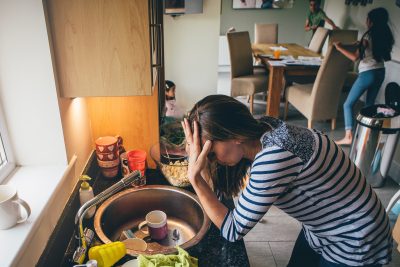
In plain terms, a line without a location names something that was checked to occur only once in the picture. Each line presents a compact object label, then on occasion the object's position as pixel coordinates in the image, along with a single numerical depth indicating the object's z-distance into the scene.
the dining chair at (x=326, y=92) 3.24
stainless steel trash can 2.55
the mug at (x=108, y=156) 1.38
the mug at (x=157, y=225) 1.22
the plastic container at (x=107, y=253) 0.93
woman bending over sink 0.88
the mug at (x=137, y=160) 1.39
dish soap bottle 1.18
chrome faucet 0.99
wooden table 3.62
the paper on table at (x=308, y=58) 4.04
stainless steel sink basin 1.27
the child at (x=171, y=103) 2.67
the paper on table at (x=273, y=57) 4.04
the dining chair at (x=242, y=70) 4.05
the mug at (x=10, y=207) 0.85
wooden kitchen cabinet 0.99
